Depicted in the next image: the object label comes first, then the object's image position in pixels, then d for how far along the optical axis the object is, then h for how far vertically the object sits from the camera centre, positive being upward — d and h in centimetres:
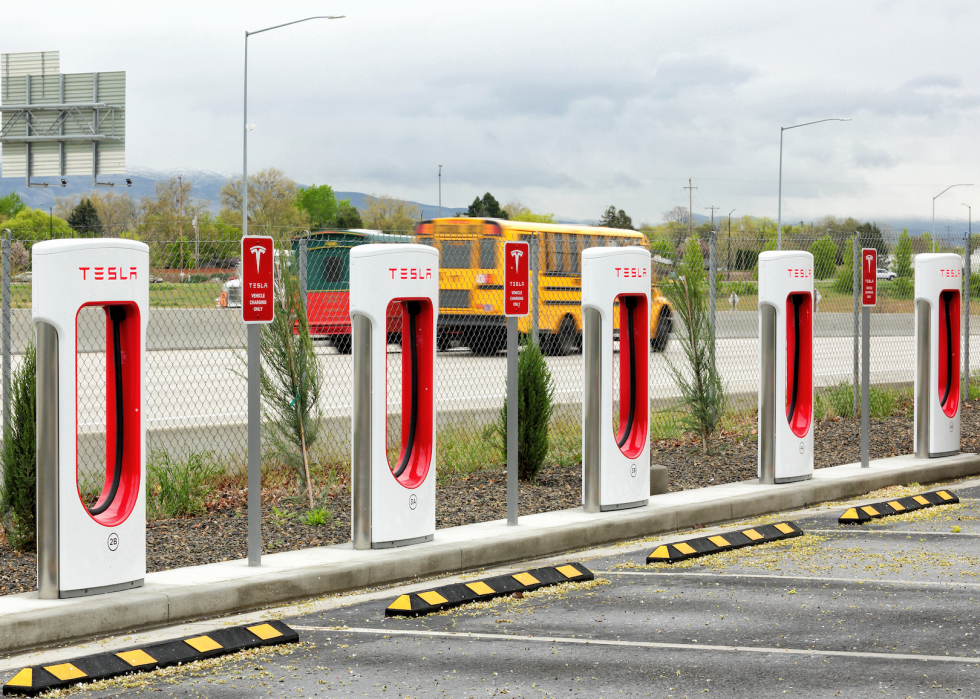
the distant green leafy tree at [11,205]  12178 +1215
